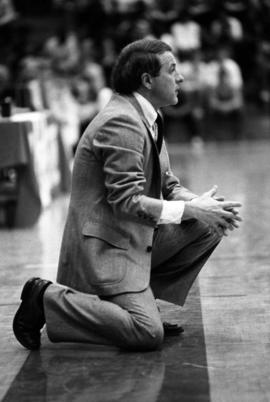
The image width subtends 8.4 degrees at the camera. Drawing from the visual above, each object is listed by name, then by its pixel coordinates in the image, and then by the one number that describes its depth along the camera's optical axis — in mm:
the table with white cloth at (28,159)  14062
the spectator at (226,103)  30023
